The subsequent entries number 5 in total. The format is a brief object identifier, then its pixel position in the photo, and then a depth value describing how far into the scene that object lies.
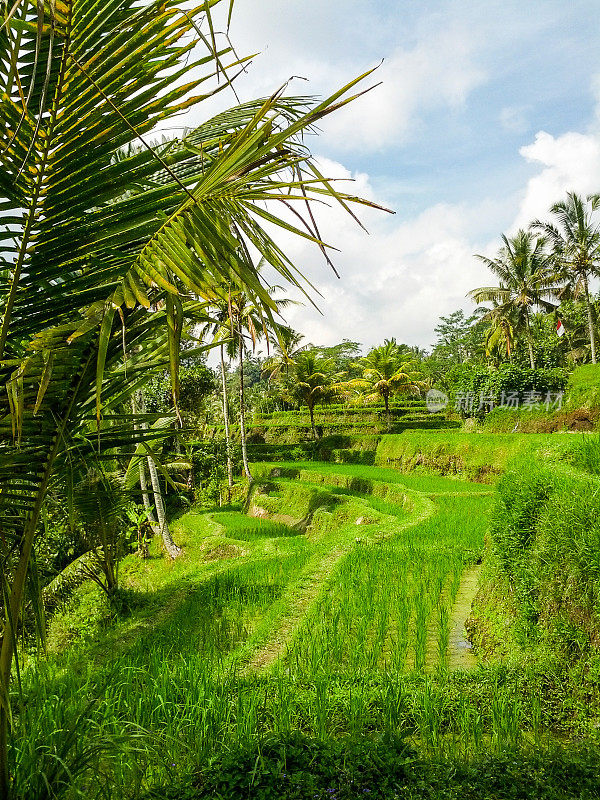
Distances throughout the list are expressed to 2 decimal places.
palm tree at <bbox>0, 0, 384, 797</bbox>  1.37
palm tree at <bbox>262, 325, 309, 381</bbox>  27.99
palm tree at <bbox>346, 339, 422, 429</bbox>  24.88
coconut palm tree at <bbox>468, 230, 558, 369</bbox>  26.97
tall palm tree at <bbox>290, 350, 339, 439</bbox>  25.88
